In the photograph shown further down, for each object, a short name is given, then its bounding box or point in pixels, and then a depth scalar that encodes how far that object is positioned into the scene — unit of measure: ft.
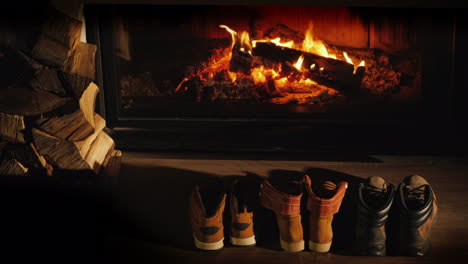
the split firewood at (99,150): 6.82
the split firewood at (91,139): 6.66
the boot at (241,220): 5.48
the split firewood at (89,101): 6.59
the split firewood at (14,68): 6.29
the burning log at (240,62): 7.55
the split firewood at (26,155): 6.56
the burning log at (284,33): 7.38
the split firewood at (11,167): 6.61
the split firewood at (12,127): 6.39
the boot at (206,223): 5.38
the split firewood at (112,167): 6.95
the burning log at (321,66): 7.47
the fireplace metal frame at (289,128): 7.26
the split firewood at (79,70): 6.35
